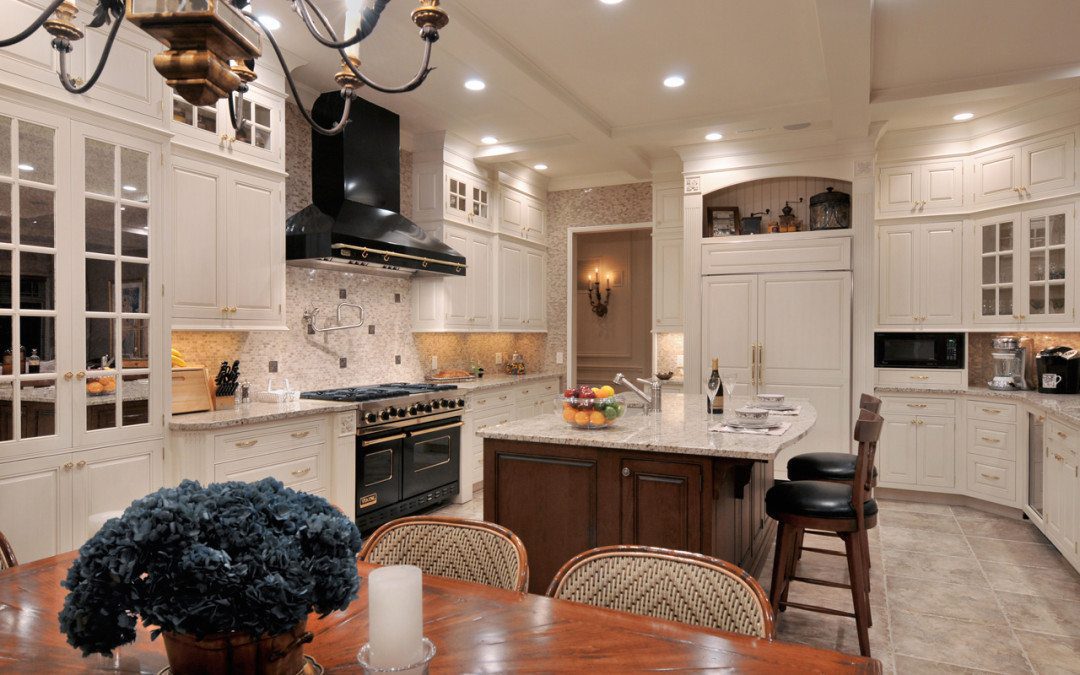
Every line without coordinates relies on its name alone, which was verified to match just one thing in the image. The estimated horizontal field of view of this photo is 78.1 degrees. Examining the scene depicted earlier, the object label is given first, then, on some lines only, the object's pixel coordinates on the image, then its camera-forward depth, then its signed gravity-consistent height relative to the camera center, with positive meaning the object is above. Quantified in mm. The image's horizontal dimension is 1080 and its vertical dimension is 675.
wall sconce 7941 +429
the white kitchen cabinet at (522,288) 6277 +448
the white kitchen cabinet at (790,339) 5195 -37
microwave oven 5121 -127
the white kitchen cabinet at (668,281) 6262 +503
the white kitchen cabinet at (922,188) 5125 +1147
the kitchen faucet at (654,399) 3584 -357
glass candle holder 932 -474
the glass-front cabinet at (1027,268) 4516 +473
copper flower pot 905 -444
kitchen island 2578 -628
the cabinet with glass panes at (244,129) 3395 +1109
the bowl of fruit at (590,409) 2941 -335
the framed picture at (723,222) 5730 +971
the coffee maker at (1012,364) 4836 -217
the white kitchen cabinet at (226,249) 3393 +461
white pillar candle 921 -396
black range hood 4043 +833
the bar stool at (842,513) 2592 -714
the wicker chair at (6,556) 1651 -559
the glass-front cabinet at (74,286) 2537 +193
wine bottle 3545 -326
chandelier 1252 +590
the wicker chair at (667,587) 1370 -555
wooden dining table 1107 -552
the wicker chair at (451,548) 1652 -558
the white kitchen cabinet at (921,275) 5133 +468
